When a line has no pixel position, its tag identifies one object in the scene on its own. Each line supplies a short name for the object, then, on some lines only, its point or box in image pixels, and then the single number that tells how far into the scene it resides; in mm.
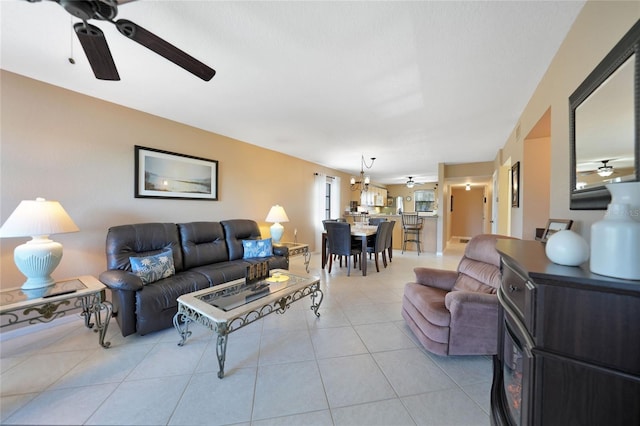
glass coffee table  1631
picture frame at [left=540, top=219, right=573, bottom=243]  1364
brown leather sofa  2033
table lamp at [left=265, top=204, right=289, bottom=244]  4254
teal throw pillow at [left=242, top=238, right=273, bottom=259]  3457
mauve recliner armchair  1707
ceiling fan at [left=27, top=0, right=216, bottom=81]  1071
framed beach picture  2910
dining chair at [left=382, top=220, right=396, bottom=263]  4777
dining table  4008
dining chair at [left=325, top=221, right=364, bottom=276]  3963
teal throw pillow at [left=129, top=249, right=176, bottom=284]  2258
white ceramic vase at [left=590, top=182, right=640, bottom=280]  652
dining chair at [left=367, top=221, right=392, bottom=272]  4359
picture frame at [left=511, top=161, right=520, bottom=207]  2914
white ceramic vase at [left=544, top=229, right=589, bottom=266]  824
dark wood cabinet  621
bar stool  6317
